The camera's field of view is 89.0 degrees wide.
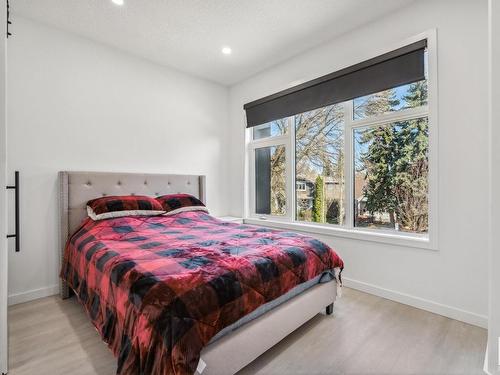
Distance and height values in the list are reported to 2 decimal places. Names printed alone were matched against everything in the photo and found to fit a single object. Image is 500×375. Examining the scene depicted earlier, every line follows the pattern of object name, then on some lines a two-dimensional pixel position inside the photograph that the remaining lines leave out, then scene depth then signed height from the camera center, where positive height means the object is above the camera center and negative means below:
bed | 1.13 -0.57
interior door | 1.29 -0.02
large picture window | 2.39 +0.30
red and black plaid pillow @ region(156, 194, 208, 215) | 3.01 -0.21
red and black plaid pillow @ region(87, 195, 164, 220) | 2.50 -0.22
